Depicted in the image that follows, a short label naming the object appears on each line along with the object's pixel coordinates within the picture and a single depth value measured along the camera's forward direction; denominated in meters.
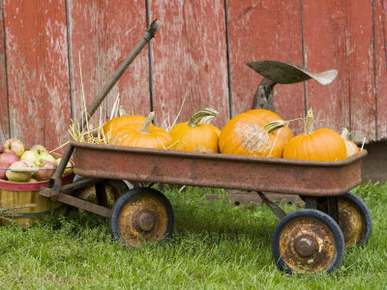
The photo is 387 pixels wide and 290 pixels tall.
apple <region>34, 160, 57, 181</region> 7.31
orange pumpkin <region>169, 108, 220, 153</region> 6.61
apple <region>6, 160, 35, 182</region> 7.17
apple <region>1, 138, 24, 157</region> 7.69
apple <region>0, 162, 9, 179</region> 7.24
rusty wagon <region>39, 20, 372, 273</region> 5.99
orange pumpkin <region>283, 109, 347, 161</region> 6.07
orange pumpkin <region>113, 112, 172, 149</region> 6.61
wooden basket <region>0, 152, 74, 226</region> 7.13
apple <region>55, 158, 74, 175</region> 7.48
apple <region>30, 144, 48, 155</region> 7.64
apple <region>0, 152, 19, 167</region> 7.37
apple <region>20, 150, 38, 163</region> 7.48
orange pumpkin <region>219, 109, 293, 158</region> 6.35
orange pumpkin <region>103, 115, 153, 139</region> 7.04
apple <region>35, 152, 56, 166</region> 7.51
